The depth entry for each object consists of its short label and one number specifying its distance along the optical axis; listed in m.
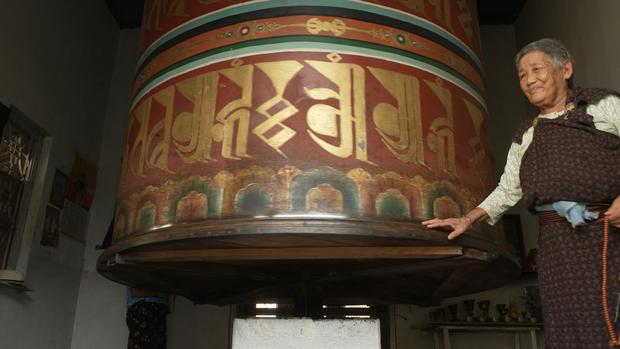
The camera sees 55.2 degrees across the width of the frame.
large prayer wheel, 3.14
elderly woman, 2.25
